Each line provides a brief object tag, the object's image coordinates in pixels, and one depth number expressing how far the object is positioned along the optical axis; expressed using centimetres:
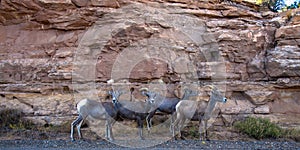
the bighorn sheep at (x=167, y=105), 1269
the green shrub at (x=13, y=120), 1212
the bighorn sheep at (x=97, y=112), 1110
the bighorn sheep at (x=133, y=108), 1159
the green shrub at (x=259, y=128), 1133
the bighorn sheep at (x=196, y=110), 1159
